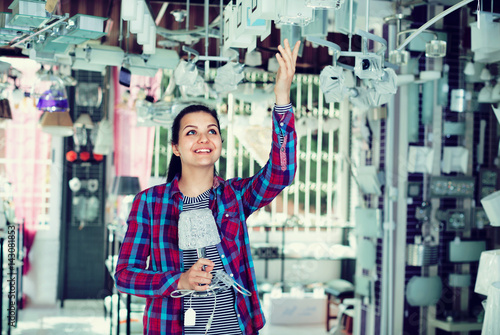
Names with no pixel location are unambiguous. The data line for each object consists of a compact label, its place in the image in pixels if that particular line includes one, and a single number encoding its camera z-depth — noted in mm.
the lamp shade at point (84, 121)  6957
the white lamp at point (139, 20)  2650
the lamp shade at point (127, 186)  6258
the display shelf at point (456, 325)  4996
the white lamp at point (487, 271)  3396
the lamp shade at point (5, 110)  4415
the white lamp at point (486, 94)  4680
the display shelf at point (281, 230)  7064
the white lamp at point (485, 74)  4699
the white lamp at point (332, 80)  2784
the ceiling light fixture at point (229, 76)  3217
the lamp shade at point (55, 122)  6043
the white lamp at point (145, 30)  2826
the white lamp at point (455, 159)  5129
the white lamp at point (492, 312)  3236
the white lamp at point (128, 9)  2510
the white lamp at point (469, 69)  4551
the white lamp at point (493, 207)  3801
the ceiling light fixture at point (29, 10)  2410
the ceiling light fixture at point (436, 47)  3475
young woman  1729
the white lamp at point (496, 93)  4617
